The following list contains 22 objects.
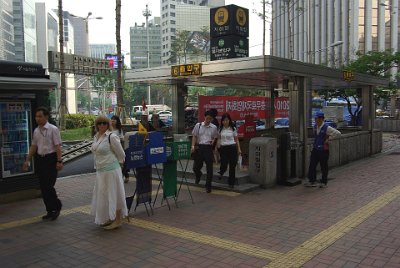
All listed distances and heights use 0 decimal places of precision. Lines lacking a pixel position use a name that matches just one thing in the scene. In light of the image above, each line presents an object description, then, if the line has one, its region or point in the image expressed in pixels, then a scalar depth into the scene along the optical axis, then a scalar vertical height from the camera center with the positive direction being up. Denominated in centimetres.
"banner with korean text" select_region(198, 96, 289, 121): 1221 +18
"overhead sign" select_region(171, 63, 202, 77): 987 +103
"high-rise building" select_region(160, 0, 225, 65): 8256 +1927
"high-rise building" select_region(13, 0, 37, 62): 6481 +1337
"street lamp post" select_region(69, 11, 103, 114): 3838 +887
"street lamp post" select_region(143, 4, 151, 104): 5209 +1258
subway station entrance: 919 +85
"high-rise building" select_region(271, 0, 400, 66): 5353 +1138
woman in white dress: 592 -86
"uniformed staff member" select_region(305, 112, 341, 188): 901 -84
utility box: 899 -108
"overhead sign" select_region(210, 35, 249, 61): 1211 +192
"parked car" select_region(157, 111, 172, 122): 3192 -27
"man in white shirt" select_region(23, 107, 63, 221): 655 -70
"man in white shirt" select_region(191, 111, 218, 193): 838 -60
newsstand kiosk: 762 -14
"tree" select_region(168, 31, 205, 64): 6377 +1013
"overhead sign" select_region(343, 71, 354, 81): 1195 +103
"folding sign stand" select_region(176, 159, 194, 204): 802 -157
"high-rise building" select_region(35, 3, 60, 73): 7969 +1621
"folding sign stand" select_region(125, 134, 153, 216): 656 -90
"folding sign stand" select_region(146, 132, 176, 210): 676 -62
